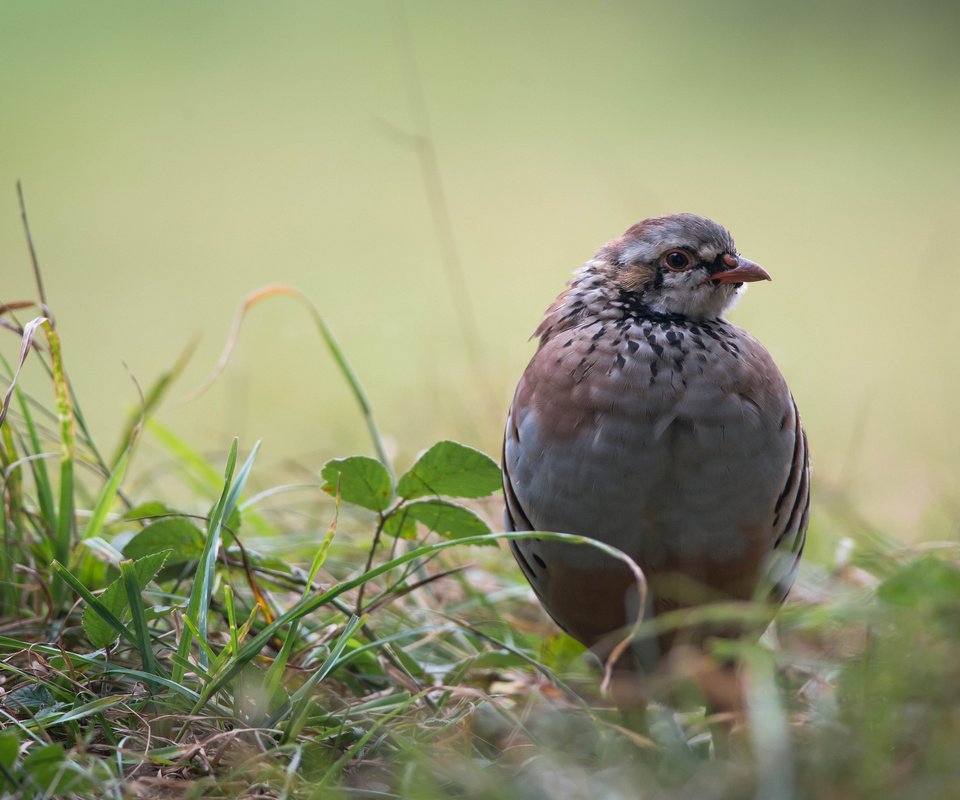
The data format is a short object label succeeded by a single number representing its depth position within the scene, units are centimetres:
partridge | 491
